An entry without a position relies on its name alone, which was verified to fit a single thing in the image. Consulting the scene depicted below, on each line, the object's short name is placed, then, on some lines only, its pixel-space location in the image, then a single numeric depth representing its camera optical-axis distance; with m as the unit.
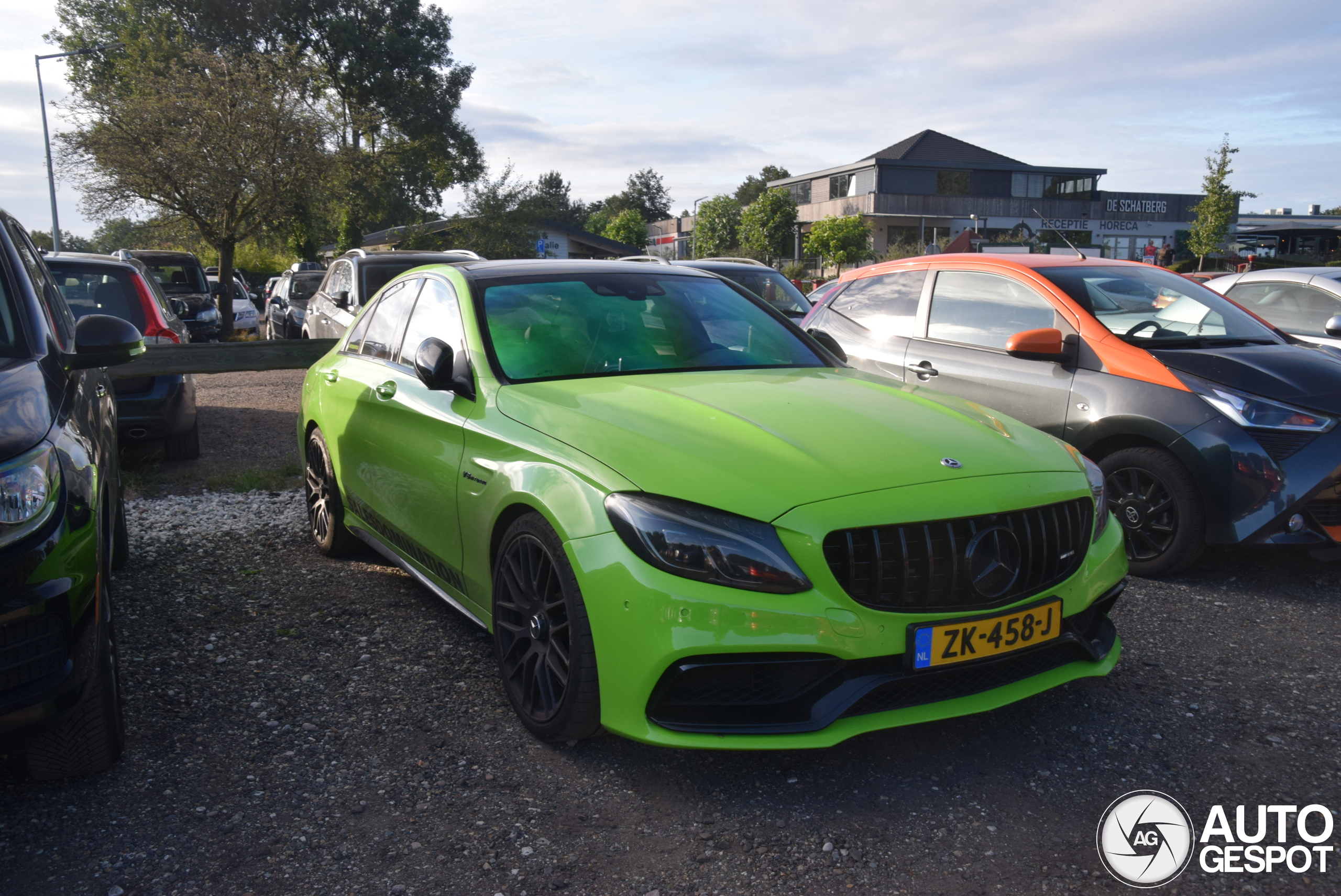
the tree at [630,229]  84.94
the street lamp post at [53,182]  27.52
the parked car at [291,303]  17.97
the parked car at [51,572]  2.43
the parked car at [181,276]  15.48
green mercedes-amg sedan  2.59
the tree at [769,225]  62.81
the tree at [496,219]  31.09
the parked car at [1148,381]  4.50
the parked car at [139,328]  7.18
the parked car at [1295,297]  7.84
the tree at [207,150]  20.14
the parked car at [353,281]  10.23
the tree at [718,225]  65.44
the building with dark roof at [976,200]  59.25
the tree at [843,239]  54.78
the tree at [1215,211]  40.88
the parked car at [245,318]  22.77
